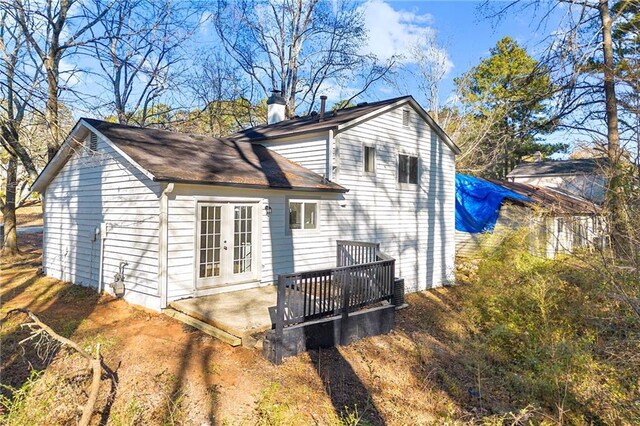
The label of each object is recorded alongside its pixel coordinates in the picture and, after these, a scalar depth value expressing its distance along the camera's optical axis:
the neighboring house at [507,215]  13.03
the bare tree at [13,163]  12.30
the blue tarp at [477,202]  16.03
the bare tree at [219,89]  24.75
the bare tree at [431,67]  24.30
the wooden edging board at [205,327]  5.88
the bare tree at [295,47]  23.53
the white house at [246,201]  7.49
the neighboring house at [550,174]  26.52
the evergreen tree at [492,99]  25.09
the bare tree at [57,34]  11.95
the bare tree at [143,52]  10.06
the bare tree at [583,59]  11.24
